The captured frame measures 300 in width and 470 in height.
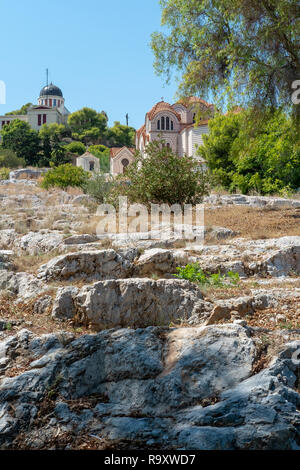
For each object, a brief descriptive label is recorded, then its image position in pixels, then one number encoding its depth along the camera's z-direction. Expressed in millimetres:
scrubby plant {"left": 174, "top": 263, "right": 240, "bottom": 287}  5703
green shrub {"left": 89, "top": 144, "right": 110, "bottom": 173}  55034
